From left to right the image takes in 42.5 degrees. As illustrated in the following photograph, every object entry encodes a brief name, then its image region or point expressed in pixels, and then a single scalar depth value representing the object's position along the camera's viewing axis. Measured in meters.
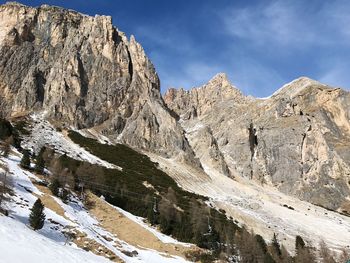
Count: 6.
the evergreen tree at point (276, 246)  75.06
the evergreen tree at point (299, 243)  81.54
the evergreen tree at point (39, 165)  59.78
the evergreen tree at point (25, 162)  59.59
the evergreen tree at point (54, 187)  51.50
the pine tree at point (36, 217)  36.19
